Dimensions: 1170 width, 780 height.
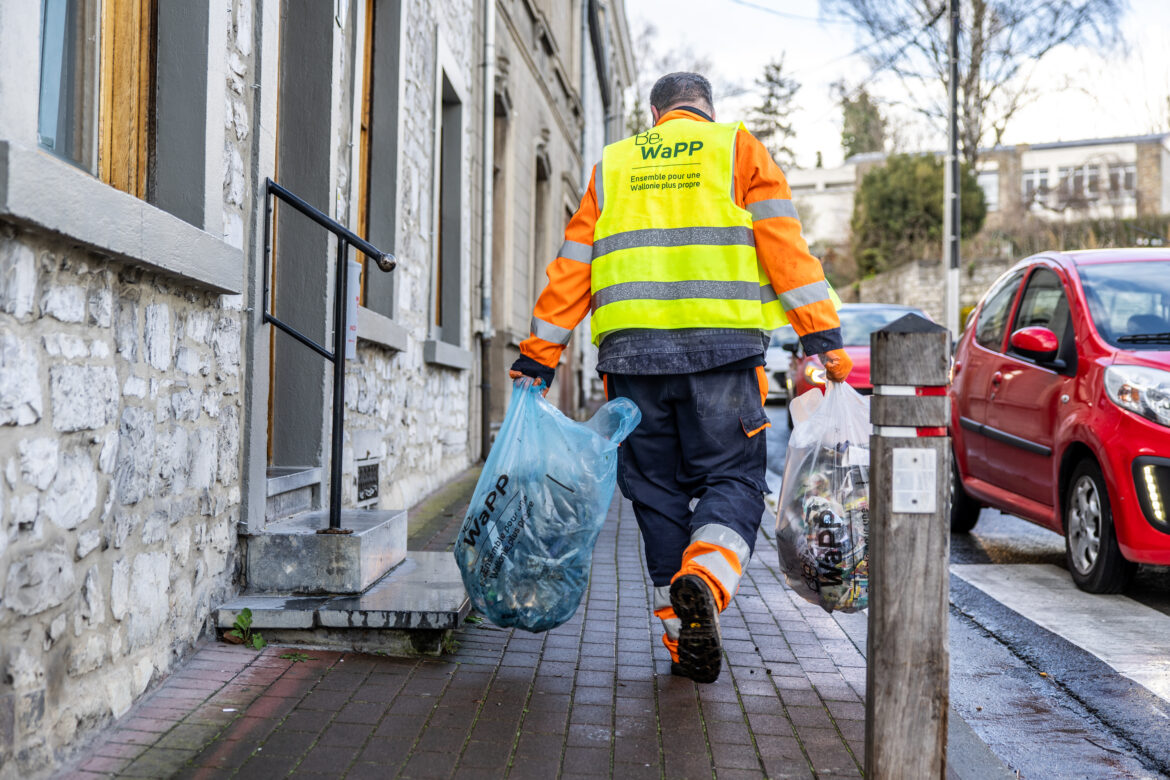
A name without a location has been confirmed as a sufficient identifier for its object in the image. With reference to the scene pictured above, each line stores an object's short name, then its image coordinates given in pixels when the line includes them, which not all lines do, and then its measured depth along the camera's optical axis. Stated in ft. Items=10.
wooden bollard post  8.21
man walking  11.56
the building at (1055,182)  112.68
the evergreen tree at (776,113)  192.34
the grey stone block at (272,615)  11.98
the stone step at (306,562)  12.78
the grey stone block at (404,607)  11.98
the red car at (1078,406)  15.74
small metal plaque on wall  17.89
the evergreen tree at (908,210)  96.32
